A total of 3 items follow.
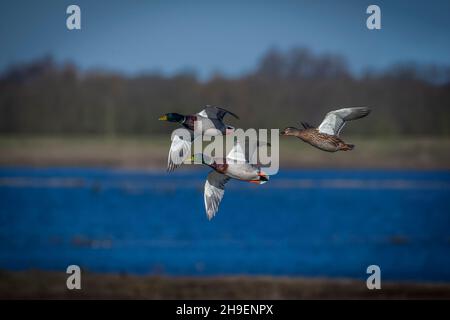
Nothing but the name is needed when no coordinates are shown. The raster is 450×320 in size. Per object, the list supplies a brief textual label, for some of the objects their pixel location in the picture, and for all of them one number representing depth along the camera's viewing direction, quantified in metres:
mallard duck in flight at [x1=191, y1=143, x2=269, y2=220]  16.45
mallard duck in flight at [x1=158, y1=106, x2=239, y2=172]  15.91
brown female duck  16.05
